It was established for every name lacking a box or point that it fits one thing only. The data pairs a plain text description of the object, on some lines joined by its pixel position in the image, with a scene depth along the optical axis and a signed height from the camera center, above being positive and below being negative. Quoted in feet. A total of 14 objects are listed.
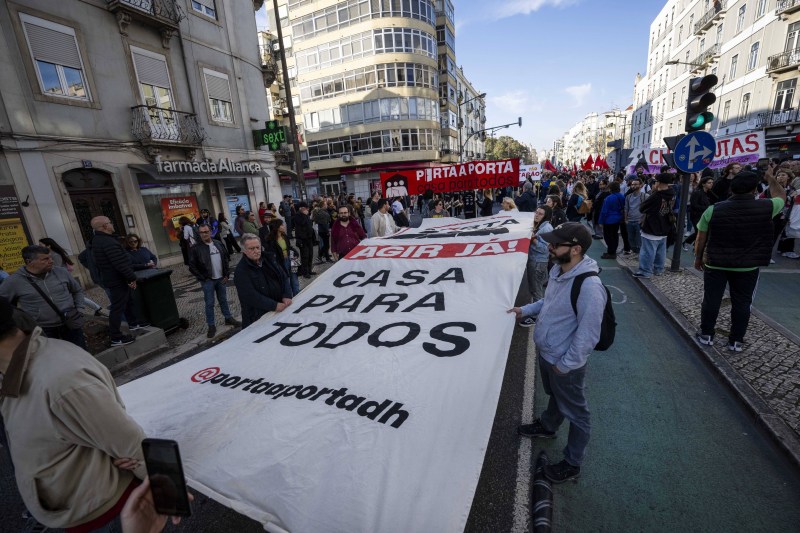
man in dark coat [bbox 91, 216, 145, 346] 17.58 -3.39
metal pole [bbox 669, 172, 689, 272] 22.47 -4.48
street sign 20.06 +0.36
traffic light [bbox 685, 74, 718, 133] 19.97 +3.19
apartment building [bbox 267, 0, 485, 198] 106.01 +30.67
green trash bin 20.33 -5.79
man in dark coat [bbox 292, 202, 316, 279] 31.94 -4.44
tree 258.37 +19.28
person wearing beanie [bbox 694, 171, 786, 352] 12.75 -3.49
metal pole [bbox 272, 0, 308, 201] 45.91 +7.24
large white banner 6.02 -4.91
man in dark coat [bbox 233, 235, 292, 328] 13.51 -3.62
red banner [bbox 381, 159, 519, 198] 34.30 -0.09
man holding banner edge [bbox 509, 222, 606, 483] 7.98 -3.92
